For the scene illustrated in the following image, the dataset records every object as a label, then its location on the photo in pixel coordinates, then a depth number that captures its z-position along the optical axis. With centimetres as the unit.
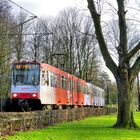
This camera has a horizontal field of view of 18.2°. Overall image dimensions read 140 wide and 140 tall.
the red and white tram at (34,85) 2983
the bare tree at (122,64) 2361
